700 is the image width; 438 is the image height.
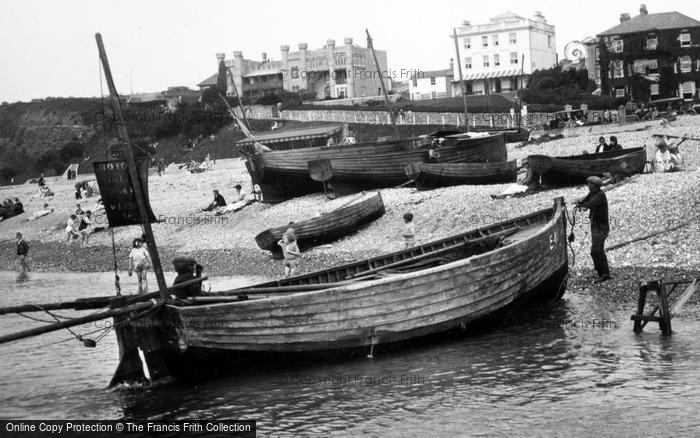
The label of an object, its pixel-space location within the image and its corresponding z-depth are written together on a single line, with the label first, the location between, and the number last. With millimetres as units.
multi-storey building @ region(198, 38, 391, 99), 115625
